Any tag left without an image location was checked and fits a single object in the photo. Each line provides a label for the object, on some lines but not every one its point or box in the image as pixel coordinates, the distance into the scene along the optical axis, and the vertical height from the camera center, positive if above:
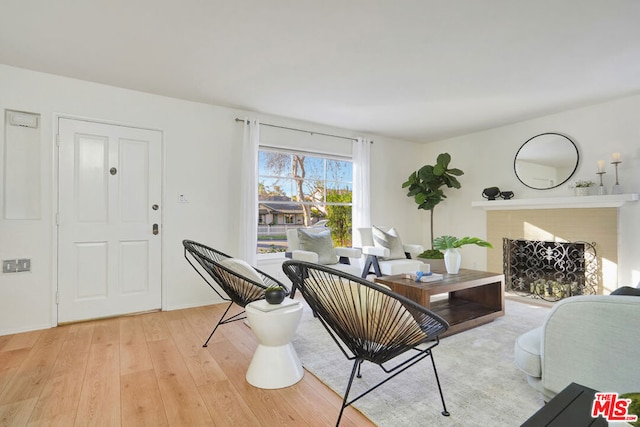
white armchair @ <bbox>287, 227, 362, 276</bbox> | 3.67 -0.40
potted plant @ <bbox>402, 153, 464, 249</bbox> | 4.97 +0.50
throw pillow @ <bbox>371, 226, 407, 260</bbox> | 4.16 -0.37
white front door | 3.10 -0.07
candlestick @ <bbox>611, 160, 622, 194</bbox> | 3.55 +0.31
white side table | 1.90 -0.80
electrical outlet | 2.82 -0.46
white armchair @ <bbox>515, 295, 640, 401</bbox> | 1.23 -0.55
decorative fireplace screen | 3.81 -0.70
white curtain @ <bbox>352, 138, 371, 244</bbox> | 4.89 +0.42
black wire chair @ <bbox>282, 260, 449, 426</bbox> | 1.46 -0.48
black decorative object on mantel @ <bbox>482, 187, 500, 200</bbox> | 4.62 +0.31
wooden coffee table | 2.67 -0.80
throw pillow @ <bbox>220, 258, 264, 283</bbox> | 2.29 -0.39
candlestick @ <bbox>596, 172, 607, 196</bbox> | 3.63 +0.27
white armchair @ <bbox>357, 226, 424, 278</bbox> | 3.79 -0.50
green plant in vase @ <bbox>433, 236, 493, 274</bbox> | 3.14 -0.37
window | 4.35 +0.27
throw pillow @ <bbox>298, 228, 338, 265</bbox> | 3.69 -0.36
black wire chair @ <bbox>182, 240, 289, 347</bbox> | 2.23 -0.50
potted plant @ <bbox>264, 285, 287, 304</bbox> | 1.95 -0.50
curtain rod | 4.18 +1.16
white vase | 3.15 -0.46
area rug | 1.61 -1.02
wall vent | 2.92 +0.86
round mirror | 4.04 +0.69
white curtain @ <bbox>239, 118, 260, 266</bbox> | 3.89 +0.24
